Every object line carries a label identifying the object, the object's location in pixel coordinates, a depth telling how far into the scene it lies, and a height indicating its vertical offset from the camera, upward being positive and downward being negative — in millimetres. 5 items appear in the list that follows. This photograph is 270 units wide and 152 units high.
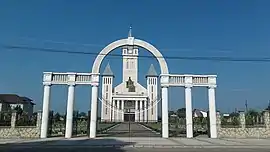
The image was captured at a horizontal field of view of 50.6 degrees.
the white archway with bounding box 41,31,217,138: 21297 +2010
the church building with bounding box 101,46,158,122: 85950 +5988
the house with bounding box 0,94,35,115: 87500 +2452
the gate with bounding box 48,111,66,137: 22500 -1354
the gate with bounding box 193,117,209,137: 25627 -1710
